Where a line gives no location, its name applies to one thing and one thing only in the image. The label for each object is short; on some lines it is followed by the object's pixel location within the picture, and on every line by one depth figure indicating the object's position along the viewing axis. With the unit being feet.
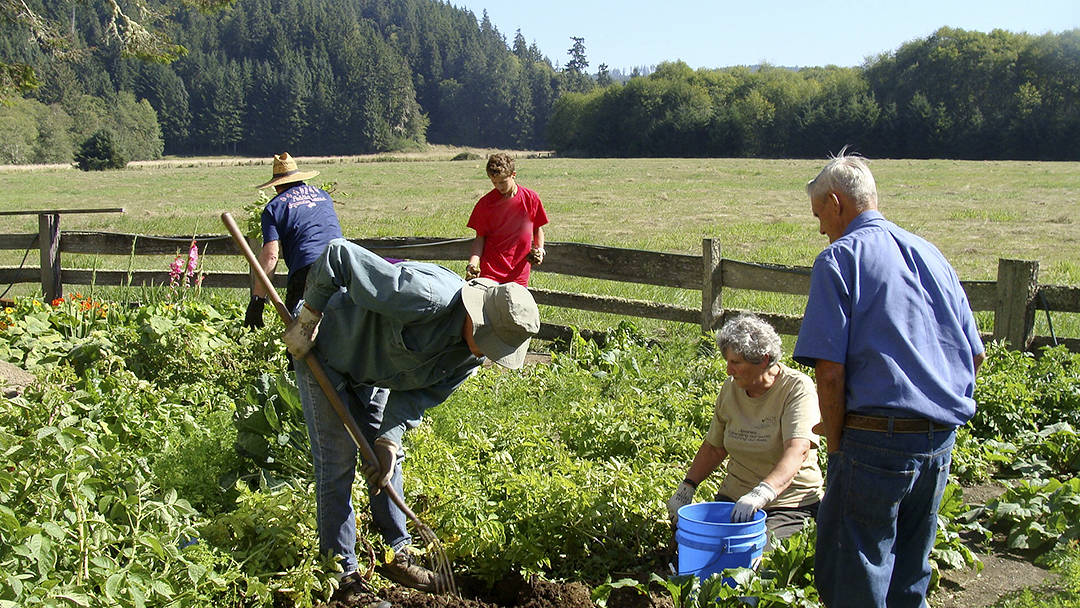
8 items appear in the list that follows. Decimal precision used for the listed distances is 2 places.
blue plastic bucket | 10.91
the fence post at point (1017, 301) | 21.12
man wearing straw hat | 17.81
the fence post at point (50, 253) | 29.89
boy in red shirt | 22.09
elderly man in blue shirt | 8.69
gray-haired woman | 11.45
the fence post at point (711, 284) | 24.39
